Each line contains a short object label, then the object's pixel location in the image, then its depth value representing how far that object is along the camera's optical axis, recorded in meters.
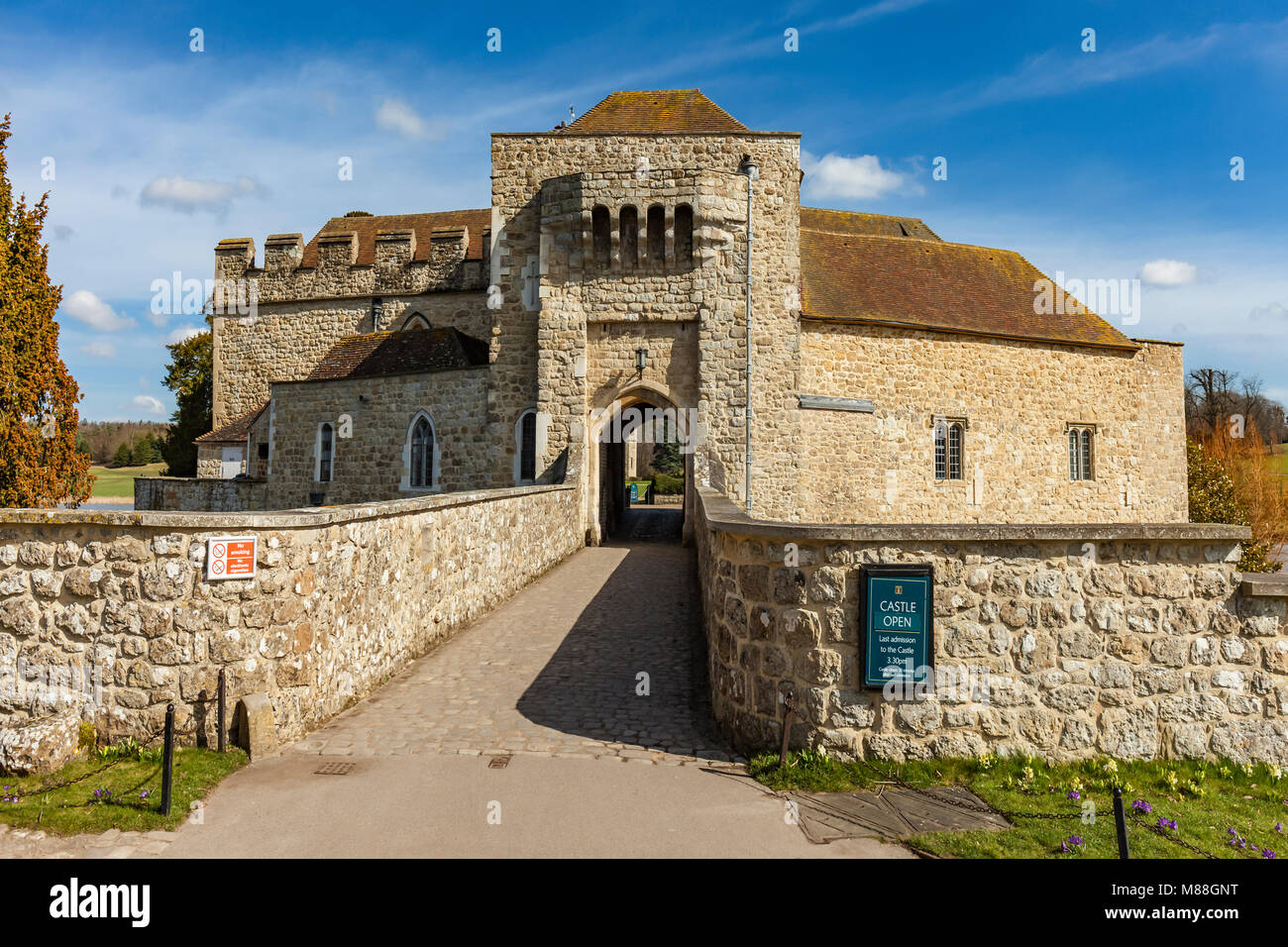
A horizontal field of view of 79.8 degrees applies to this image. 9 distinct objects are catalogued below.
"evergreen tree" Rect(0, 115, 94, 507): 14.88
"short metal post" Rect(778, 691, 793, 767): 5.01
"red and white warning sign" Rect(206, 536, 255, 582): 5.36
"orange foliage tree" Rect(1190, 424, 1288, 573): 25.83
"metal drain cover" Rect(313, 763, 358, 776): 5.09
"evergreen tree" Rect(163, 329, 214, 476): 38.00
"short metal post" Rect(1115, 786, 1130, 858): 3.69
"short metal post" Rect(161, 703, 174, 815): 4.45
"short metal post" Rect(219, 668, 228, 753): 5.27
